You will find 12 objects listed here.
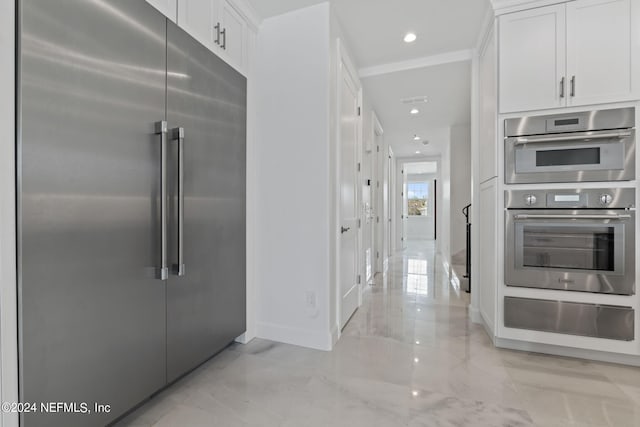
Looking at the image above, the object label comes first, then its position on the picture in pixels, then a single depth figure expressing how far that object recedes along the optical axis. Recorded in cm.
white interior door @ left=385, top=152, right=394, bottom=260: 613
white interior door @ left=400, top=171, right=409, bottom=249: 928
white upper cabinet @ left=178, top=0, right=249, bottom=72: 178
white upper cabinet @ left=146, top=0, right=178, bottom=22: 155
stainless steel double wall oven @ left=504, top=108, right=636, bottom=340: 203
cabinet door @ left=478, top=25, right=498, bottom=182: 239
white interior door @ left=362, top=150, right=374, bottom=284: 381
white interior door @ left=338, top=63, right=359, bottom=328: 268
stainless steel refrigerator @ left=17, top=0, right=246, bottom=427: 107
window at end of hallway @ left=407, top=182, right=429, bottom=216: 1167
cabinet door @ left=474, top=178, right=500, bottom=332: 236
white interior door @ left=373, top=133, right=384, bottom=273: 496
